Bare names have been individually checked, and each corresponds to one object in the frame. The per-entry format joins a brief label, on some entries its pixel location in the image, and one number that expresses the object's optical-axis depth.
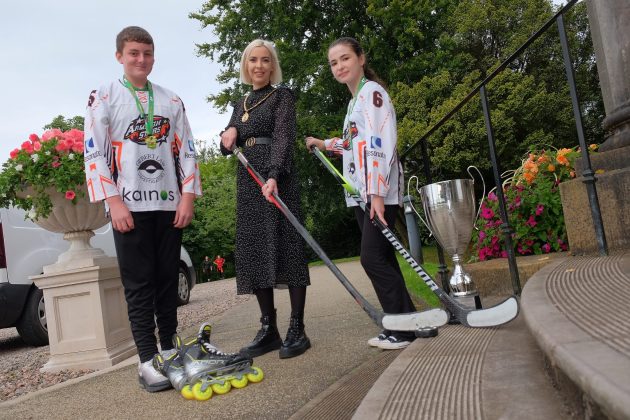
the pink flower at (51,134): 4.11
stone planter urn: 3.95
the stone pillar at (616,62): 3.06
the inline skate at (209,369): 2.45
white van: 5.11
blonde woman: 3.10
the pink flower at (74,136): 4.15
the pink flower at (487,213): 4.39
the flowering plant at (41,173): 3.99
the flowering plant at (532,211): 3.76
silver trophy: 3.24
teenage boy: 2.67
